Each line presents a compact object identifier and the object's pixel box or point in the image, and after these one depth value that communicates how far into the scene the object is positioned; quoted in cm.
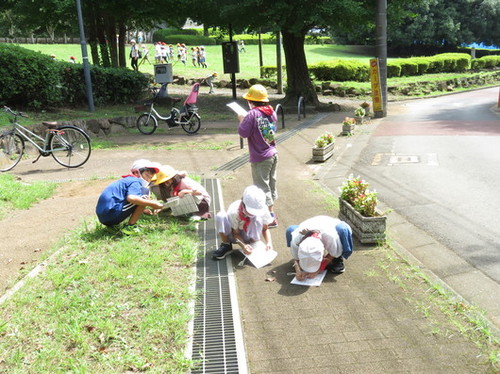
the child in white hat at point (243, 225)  531
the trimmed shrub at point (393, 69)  3319
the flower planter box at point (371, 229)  602
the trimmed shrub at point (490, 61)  4162
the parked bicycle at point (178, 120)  1494
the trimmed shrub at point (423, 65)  3500
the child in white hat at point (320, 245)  498
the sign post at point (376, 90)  1849
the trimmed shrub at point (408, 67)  3419
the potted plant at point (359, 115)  1705
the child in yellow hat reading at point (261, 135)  649
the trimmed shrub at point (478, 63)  4072
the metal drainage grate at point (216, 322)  381
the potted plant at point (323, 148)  1109
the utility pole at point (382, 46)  1842
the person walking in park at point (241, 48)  4719
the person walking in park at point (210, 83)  2453
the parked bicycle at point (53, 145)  1036
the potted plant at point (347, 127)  1472
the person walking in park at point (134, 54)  2772
